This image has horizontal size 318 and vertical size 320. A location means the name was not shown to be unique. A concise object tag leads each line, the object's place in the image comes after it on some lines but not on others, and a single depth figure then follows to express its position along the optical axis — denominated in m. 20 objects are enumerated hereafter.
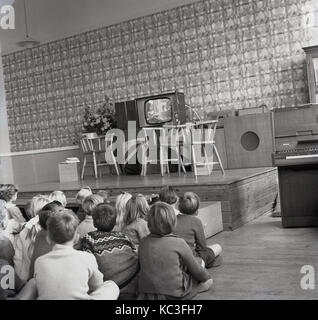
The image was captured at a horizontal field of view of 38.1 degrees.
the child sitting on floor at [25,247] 2.68
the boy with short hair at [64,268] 2.08
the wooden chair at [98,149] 7.62
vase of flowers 8.27
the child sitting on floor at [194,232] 2.92
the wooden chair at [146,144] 6.94
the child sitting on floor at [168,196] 3.24
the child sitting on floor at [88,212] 3.09
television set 7.41
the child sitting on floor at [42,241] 2.51
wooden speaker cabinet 6.50
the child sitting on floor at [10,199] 3.60
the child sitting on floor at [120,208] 3.17
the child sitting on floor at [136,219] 2.89
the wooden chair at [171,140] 6.15
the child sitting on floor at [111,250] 2.47
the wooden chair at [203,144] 5.62
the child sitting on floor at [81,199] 3.66
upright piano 3.90
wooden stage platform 4.32
